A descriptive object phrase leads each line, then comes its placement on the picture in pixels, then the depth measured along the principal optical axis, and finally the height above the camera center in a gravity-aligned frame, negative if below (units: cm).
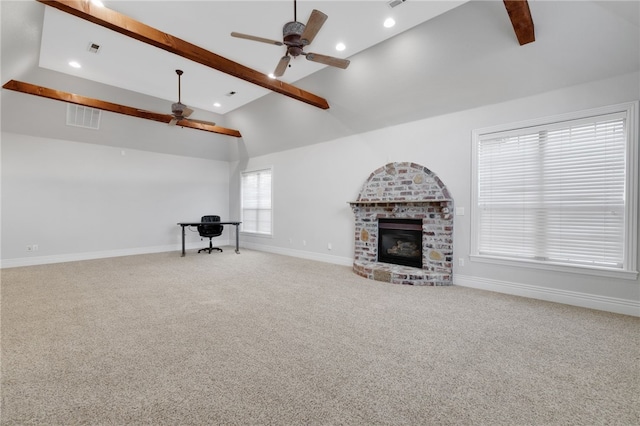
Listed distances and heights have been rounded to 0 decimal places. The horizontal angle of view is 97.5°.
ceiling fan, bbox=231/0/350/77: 256 +180
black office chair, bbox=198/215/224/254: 734 -43
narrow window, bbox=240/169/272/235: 777 +39
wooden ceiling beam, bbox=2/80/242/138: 469 +207
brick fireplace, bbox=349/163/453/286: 436 -9
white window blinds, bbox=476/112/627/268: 325 +36
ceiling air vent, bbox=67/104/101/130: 574 +199
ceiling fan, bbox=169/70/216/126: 503 +186
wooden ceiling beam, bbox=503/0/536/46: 270 +203
